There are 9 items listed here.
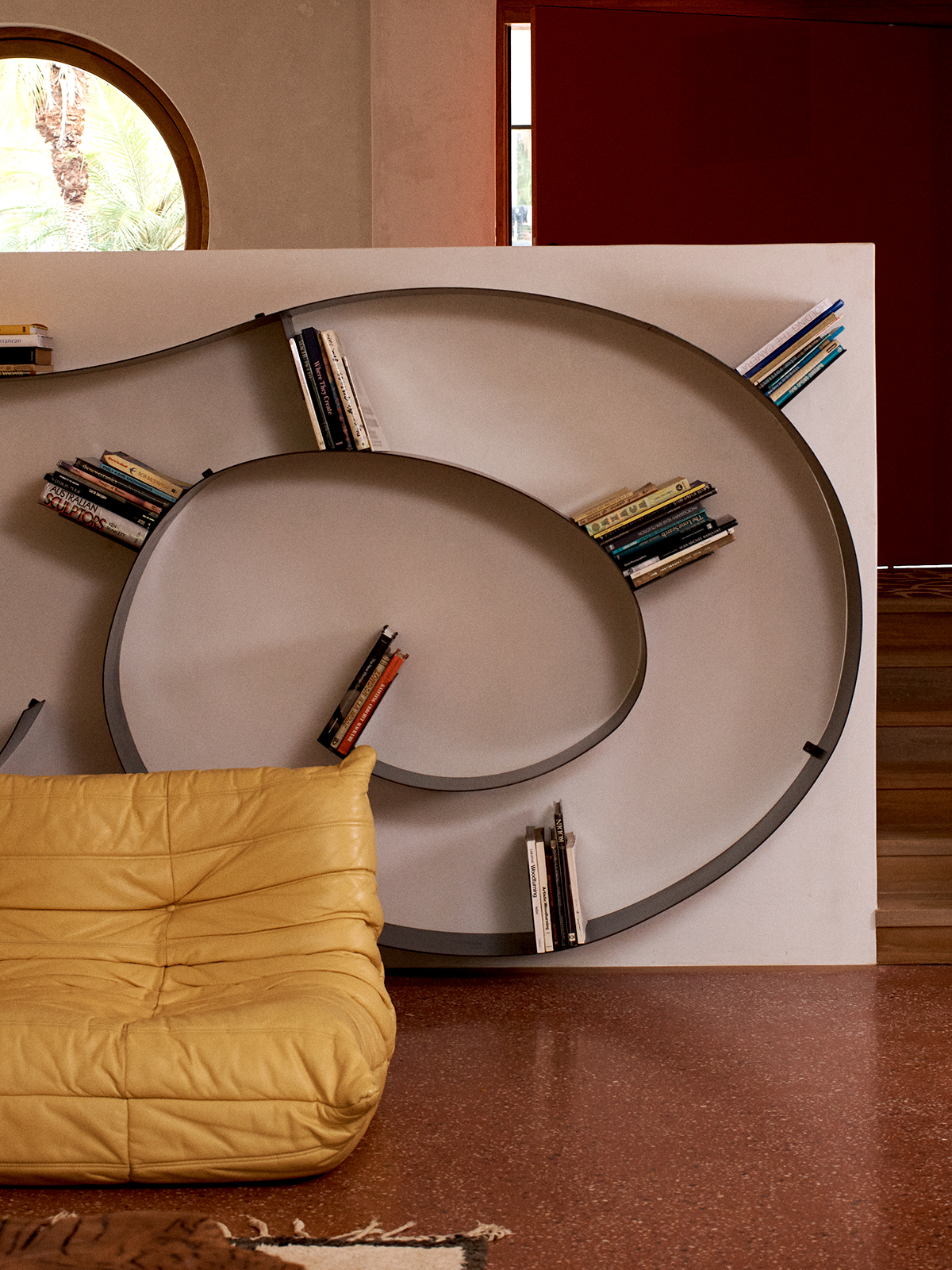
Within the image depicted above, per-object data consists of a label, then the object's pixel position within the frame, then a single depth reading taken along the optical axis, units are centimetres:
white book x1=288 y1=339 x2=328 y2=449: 291
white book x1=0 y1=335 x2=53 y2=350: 302
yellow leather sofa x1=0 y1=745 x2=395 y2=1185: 199
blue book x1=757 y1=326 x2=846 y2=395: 301
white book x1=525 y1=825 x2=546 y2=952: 301
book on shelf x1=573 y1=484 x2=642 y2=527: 302
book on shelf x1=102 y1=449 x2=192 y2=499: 302
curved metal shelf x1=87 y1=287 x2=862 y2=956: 297
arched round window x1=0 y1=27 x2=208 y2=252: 462
